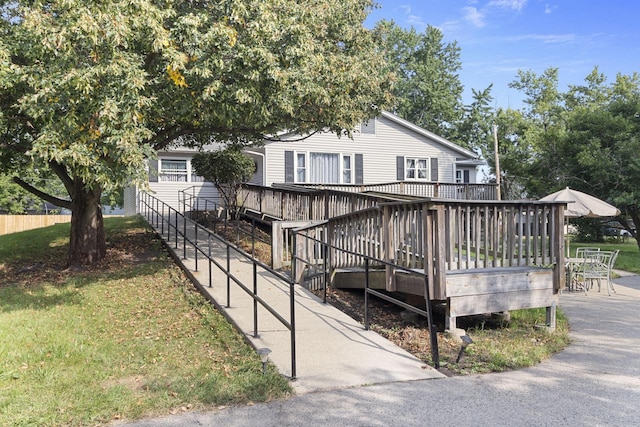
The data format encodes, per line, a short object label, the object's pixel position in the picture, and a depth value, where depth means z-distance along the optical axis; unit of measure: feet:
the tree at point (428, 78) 138.92
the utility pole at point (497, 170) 77.47
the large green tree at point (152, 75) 20.38
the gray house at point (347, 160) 63.26
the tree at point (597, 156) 57.47
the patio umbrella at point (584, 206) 36.81
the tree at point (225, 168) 50.93
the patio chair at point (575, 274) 34.68
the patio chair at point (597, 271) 33.73
